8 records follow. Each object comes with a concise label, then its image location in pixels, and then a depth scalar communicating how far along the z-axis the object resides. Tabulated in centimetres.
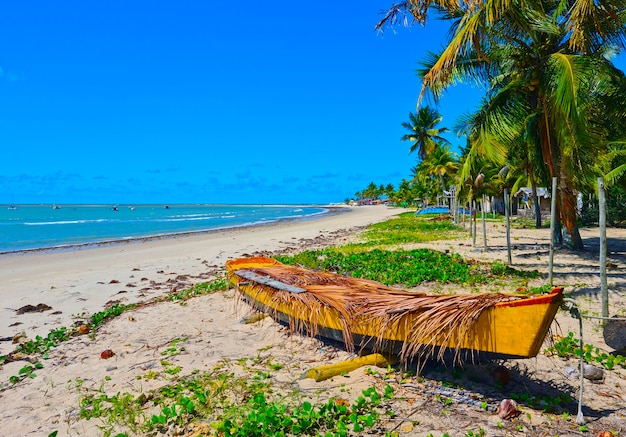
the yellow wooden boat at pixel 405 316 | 330
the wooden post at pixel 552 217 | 727
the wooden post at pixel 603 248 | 525
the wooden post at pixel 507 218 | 991
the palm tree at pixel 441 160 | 3378
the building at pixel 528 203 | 2936
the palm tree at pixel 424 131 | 4305
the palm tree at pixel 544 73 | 792
